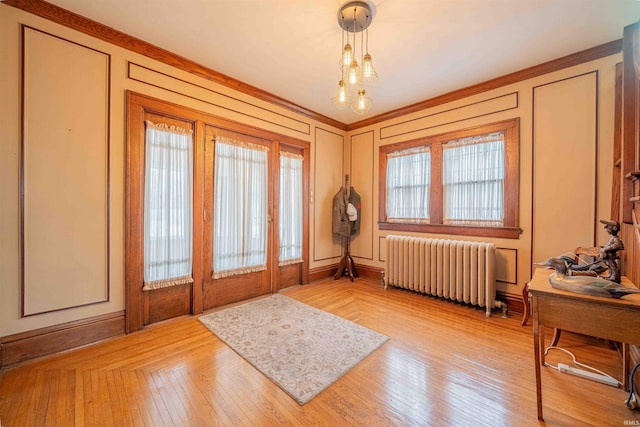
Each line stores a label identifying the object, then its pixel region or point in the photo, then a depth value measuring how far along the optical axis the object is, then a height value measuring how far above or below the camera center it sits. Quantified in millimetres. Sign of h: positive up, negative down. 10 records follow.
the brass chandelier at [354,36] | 1940 +1575
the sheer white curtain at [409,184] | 3771 +457
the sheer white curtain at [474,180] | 3125 +445
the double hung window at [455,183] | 3049 +431
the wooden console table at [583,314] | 1234 -534
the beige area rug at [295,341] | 1783 -1180
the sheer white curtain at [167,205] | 2553 +57
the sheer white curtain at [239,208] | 3086 +50
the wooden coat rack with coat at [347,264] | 4422 -940
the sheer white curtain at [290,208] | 3795 +60
